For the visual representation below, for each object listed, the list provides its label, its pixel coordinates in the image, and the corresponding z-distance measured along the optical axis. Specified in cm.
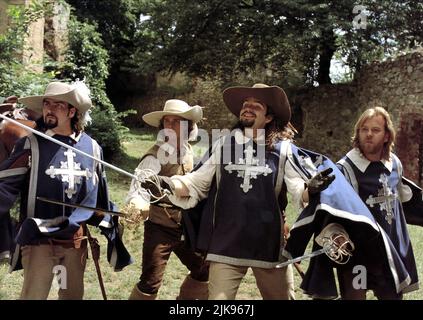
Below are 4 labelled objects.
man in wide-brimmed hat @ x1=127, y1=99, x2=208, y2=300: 384
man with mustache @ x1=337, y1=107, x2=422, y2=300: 325
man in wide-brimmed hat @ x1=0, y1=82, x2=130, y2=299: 312
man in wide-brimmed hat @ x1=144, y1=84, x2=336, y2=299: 319
